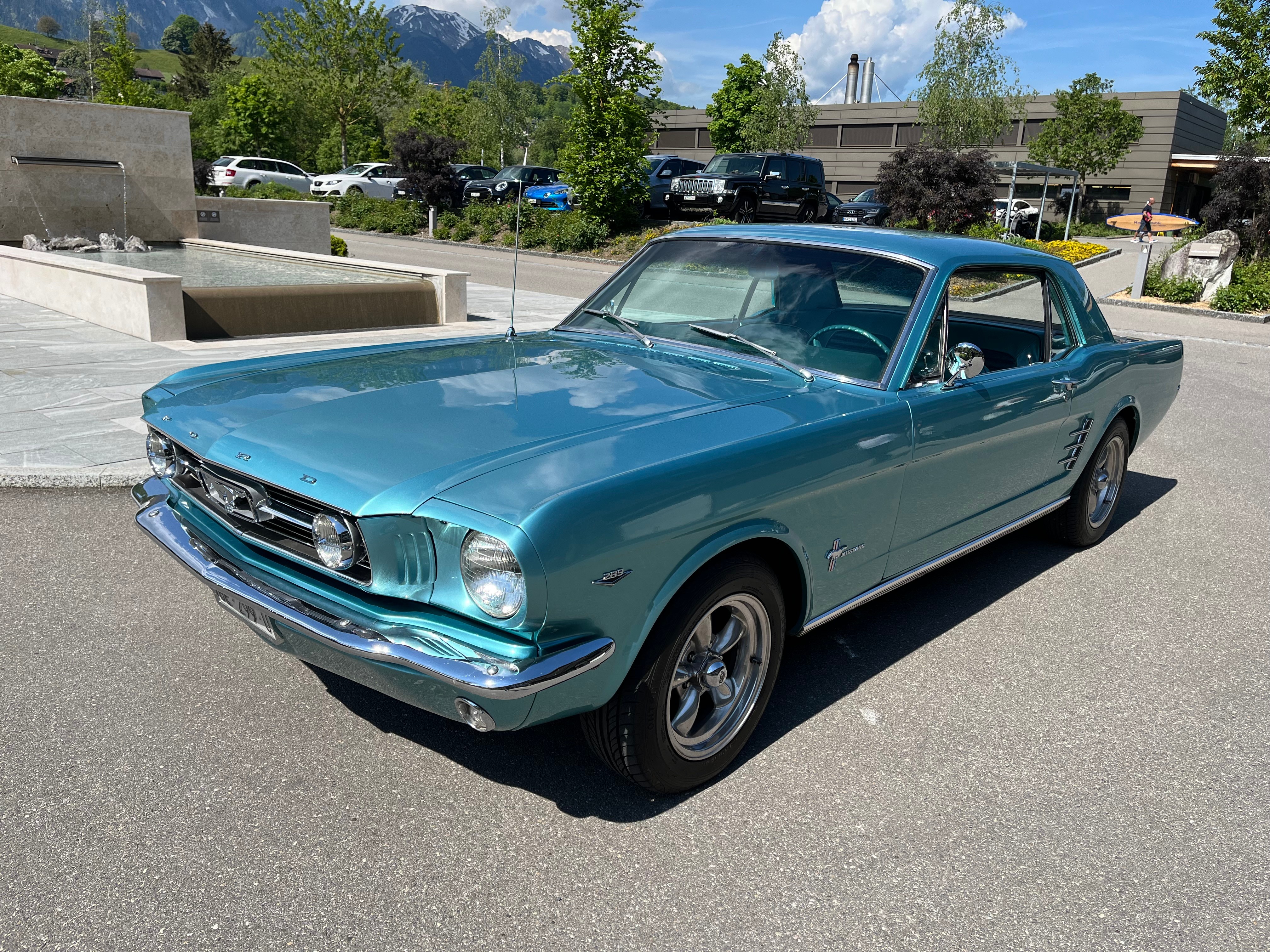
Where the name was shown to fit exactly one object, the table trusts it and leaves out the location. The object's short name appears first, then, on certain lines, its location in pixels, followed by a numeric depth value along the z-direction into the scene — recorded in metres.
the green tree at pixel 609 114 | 24.75
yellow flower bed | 25.59
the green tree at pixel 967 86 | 33.56
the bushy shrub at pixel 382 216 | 30.73
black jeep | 24.27
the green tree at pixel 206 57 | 80.69
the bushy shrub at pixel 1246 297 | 18.02
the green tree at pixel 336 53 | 42.56
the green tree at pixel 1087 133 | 45.97
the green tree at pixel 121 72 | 47.34
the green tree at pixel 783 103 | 36.53
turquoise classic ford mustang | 2.40
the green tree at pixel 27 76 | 59.16
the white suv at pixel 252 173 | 32.16
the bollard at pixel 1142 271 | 19.61
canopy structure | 26.18
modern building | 52.16
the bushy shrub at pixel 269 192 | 27.20
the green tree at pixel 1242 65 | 22.78
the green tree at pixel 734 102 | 58.97
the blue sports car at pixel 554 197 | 30.77
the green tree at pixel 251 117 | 46.47
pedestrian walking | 36.28
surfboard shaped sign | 40.16
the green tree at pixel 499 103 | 46.22
